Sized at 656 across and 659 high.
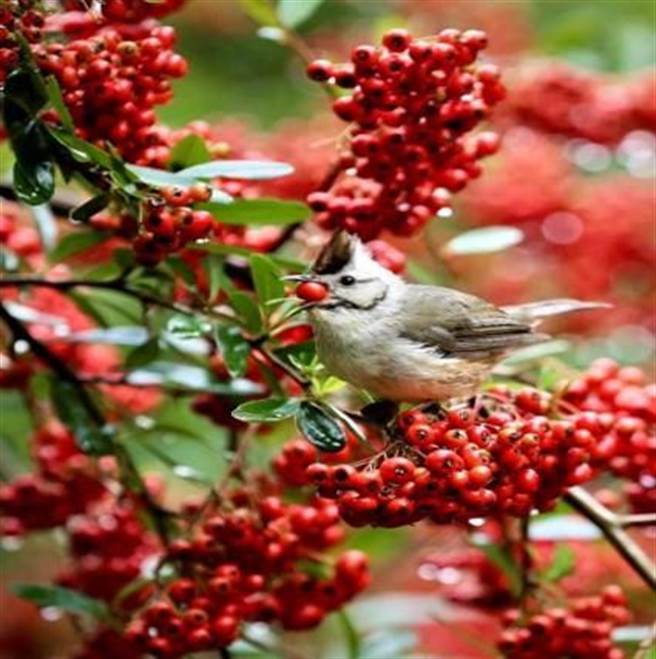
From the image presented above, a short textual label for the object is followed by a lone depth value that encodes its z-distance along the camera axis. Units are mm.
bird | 4312
